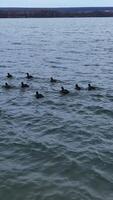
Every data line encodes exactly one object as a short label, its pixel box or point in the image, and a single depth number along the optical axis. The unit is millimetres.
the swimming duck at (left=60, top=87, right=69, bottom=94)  23984
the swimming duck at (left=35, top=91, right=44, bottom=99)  23261
